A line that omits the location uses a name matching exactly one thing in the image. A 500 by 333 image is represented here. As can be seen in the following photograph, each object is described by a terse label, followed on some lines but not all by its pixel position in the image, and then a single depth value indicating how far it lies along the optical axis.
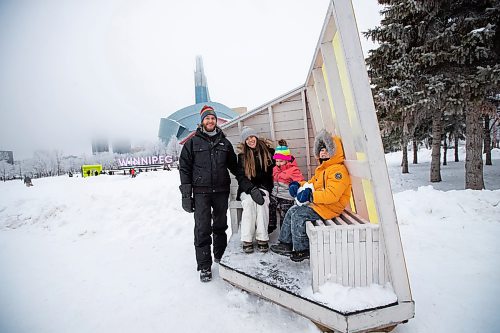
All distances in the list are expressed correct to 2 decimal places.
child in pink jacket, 3.70
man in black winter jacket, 3.48
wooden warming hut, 1.98
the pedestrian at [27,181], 13.40
